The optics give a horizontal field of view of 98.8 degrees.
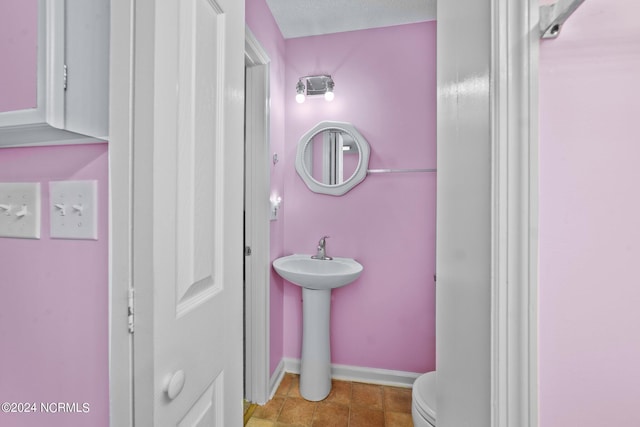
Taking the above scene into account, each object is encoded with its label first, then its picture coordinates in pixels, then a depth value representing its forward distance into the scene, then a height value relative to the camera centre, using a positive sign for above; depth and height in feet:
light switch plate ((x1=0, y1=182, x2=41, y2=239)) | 1.98 +0.02
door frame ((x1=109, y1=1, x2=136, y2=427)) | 1.61 +0.05
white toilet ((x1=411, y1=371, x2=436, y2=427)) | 3.63 -2.70
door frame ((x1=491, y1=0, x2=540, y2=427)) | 1.33 +0.02
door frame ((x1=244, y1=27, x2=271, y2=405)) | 5.58 -0.41
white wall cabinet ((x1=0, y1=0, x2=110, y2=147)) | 1.57 +0.81
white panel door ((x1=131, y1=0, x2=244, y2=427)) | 1.60 +0.00
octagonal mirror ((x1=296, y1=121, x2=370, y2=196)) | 6.37 +1.30
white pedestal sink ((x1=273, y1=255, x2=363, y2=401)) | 5.72 -2.62
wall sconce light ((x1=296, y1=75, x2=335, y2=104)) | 6.37 +2.96
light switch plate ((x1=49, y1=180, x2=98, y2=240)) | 1.84 +0.02
